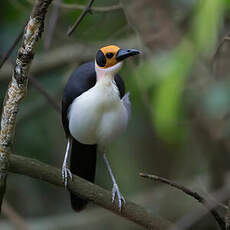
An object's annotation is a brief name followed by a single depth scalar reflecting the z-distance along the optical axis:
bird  5.65
